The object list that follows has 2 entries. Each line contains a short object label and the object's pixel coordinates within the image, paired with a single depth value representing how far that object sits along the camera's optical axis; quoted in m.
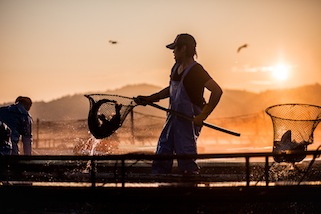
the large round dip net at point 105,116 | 17.72
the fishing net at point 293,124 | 17.78
